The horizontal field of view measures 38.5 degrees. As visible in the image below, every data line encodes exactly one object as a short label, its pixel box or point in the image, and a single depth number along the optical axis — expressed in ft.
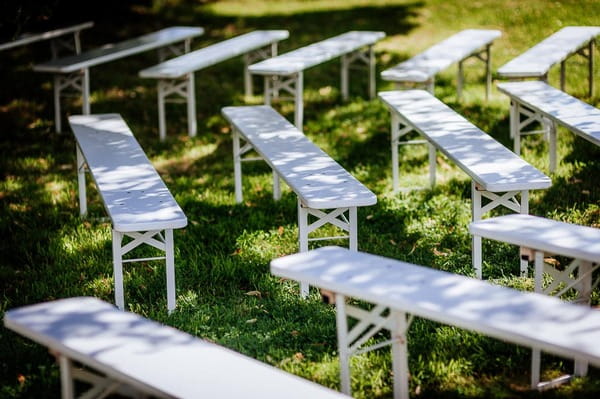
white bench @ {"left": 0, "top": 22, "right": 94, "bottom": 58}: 35.46
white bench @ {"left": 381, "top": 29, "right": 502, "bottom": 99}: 31.73
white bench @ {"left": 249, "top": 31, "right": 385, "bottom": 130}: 33.72
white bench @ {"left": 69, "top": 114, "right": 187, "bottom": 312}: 19.21
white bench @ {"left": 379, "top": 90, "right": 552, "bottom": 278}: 20.34
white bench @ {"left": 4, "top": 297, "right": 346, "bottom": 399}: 12.59
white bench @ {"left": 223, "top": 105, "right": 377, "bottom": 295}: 19.94
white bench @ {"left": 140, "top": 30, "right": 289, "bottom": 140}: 34.55
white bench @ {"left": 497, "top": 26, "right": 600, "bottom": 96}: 30.60
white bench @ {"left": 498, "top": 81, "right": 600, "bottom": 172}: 23.89
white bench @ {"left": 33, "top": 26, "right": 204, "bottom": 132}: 34.81
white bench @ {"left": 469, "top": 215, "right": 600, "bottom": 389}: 15.75
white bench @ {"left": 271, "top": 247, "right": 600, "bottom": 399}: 12.67
